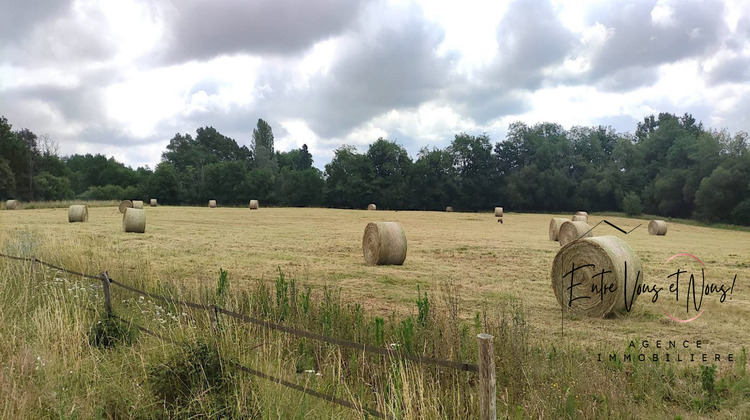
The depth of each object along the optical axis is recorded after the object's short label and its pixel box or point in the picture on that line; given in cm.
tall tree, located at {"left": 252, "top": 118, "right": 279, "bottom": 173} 10288
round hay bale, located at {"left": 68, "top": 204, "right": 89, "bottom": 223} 2998
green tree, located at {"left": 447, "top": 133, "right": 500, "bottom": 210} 7362
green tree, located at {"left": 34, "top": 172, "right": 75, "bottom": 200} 6988
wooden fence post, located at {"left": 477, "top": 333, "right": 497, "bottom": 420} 317
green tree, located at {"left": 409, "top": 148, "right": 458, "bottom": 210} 7325
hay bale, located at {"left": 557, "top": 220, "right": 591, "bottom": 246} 2053
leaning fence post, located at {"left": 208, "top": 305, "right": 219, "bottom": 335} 496
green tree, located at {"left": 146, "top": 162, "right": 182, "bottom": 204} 7719
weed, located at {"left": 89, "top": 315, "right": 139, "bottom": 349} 587
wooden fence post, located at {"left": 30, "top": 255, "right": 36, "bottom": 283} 820
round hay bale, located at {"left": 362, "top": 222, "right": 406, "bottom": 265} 1469
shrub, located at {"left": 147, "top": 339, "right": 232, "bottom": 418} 432
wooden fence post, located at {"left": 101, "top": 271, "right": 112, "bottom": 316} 621
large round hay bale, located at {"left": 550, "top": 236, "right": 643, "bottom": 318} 859
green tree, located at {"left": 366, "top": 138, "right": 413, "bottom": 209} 7375
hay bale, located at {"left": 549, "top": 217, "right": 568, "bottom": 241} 2394
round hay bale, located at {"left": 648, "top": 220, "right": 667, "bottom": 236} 3081
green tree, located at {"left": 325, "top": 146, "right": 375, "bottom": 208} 7469
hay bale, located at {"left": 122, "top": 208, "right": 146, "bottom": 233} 2392
